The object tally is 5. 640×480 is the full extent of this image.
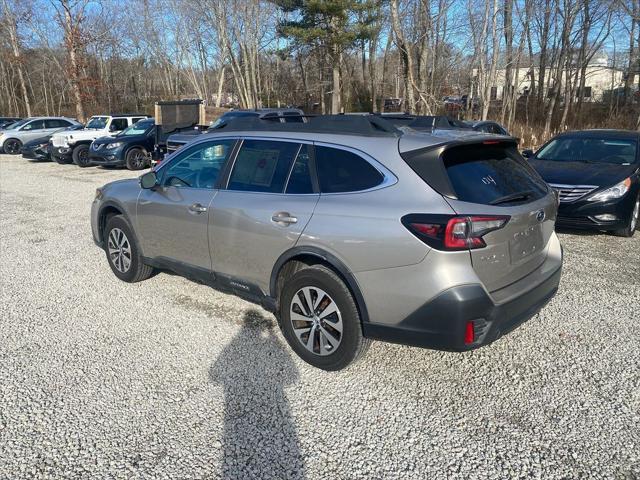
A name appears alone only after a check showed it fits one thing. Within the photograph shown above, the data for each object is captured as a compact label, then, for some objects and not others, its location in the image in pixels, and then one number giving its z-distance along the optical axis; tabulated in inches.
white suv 685.9
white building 1164.5
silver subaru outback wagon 114.5
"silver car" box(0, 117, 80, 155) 880.9
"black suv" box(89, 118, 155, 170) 610.0
